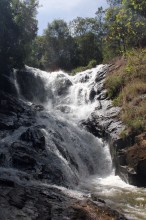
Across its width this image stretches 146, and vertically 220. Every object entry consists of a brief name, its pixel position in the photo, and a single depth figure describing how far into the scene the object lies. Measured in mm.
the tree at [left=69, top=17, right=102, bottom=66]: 47312
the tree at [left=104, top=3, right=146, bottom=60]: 10746
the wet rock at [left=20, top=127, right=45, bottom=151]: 15393
